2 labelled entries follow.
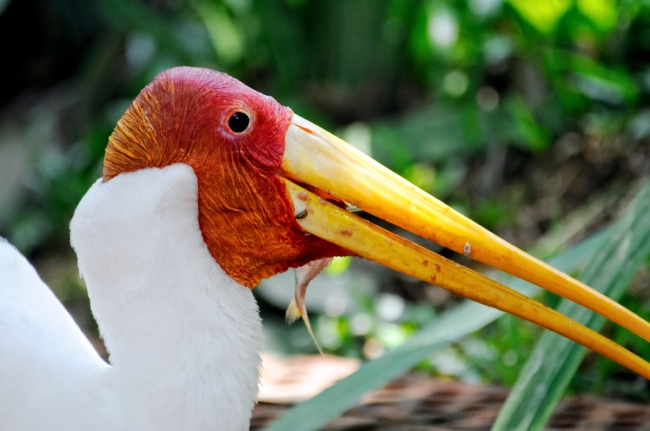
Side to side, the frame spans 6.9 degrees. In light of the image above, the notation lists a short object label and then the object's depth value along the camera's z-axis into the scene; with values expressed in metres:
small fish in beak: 2.44
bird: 2.39
